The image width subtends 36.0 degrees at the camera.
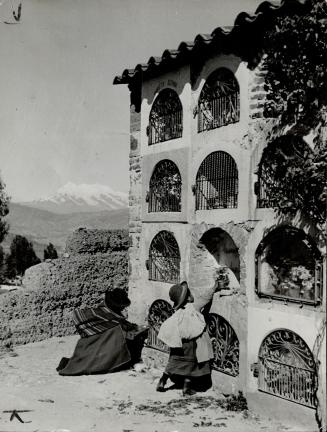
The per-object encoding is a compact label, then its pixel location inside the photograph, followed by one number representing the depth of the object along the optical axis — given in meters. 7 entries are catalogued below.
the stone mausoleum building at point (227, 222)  6.85
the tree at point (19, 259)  28.38
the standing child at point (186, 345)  7.92
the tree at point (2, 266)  27.89
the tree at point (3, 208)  30.97
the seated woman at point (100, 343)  9.05
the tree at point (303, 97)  6.32
